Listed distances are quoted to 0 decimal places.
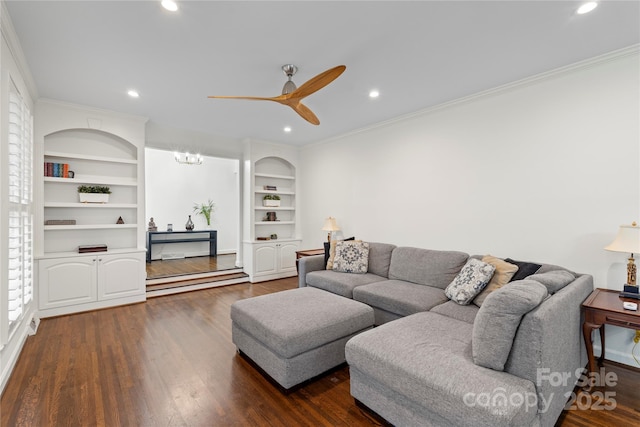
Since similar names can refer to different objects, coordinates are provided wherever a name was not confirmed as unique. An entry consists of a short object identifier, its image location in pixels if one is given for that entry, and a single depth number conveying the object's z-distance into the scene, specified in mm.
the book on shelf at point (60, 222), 3803
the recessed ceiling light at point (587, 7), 1957
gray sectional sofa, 1429
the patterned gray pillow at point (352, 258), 4074
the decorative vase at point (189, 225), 8227
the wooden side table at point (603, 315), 2059
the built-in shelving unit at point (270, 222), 5578
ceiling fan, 2209
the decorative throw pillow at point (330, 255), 4266
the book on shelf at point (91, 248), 3944
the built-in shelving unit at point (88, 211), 3666
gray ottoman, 2166
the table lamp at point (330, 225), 5176
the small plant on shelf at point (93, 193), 3975
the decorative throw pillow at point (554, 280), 2045
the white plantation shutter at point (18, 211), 2445
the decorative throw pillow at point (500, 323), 1535
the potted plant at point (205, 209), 8597
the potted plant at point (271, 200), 5880
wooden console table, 7512
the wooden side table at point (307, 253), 5062
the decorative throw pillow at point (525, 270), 2580
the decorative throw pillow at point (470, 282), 2676
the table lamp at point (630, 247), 2240
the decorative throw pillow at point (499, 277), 2643
